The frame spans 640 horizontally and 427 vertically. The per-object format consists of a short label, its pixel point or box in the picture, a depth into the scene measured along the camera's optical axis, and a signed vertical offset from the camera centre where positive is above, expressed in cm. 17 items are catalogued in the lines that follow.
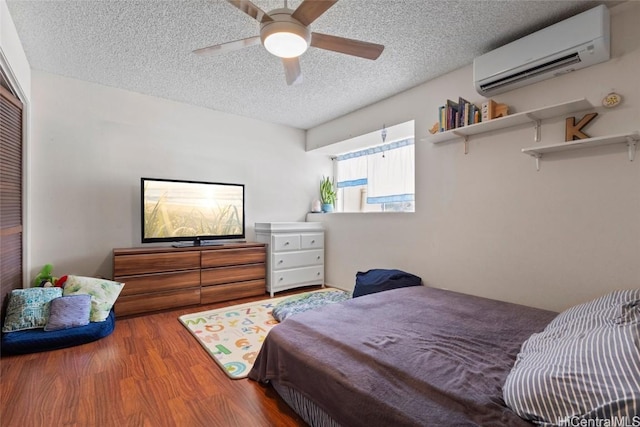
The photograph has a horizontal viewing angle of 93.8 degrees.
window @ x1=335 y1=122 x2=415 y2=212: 397 +56
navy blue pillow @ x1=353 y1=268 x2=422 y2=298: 310 -69
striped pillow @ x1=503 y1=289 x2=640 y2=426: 80 -49
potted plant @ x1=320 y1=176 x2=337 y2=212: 484 +37
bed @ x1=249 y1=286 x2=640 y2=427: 88 -63
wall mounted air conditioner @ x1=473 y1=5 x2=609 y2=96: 195 +115
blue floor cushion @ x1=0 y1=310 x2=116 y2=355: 222 -95
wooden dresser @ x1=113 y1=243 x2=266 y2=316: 304 -66
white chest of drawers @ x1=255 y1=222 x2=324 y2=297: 391 -51
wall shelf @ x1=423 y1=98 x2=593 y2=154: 207 +75
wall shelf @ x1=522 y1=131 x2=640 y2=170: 187 +49
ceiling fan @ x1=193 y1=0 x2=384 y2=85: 156 +107
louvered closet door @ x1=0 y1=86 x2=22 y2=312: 232 +21
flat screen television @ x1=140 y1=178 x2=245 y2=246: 334 +6
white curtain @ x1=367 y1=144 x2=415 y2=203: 395 +56
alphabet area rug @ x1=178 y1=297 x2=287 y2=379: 213 -103
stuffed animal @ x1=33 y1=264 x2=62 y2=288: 278 -58
